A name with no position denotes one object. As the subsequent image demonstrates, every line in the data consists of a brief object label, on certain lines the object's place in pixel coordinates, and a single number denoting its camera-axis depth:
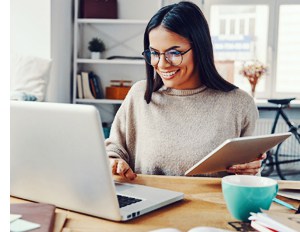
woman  1.49
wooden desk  0.84
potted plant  4.09
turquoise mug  0.84
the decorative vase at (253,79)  4.14
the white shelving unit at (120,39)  4.19
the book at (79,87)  4.06
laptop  0.79
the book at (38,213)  0.78
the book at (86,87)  4.08
